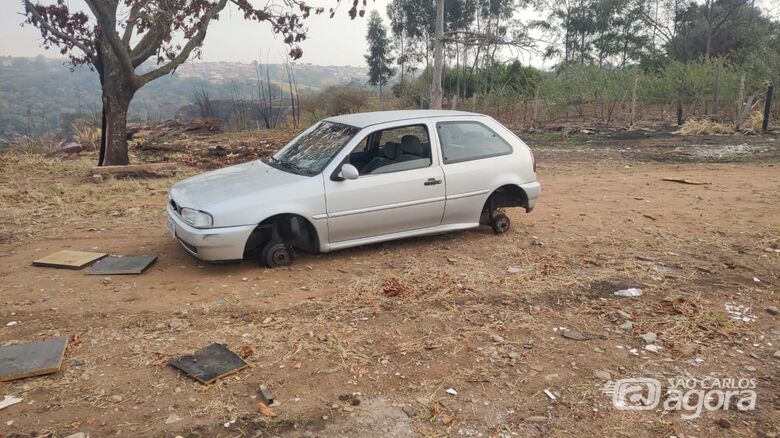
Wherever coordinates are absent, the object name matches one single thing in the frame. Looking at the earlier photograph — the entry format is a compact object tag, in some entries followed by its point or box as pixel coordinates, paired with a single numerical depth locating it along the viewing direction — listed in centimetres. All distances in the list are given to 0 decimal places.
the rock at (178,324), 409
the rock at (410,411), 309
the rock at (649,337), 397
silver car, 505
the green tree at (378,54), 3231
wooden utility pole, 1454
